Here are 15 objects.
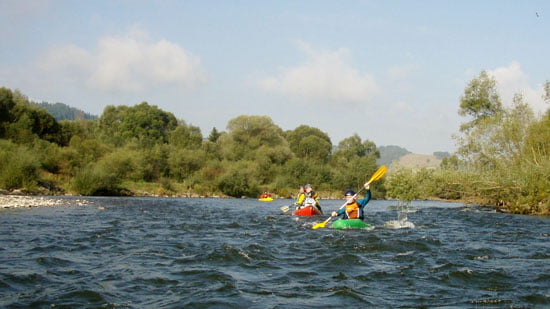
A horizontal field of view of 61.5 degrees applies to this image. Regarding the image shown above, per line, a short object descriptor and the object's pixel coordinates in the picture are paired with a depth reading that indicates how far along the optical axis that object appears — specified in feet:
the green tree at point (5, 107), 140.44
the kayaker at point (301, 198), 69.15
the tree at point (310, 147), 241.76
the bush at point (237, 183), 150.10
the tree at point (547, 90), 95.14
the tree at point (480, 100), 110.32
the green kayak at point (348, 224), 45.14
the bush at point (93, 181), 111.24
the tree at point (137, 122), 207.62
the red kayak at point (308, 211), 63.82
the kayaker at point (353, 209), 46.93
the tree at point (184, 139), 189.06
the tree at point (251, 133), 199.62
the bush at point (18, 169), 94.68
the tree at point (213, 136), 241.76
